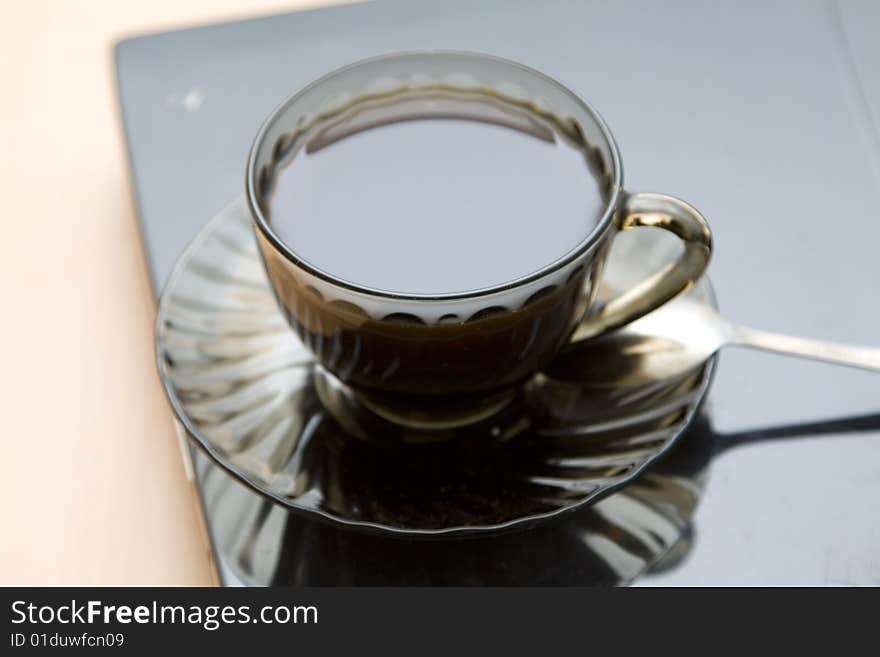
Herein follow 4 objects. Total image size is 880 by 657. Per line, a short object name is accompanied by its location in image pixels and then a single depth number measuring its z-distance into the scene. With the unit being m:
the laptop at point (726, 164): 0.62
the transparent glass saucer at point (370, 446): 0.60
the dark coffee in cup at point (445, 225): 0.57
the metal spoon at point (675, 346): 0.66
